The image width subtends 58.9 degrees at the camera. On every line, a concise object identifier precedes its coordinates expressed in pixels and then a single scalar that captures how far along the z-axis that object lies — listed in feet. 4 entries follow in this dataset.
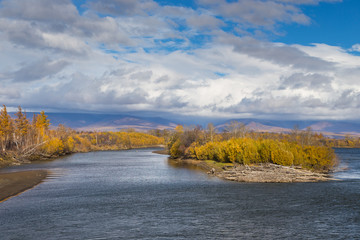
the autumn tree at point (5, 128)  359.62
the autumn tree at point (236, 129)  442.71
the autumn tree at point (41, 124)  468.83
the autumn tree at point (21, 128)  398.75
